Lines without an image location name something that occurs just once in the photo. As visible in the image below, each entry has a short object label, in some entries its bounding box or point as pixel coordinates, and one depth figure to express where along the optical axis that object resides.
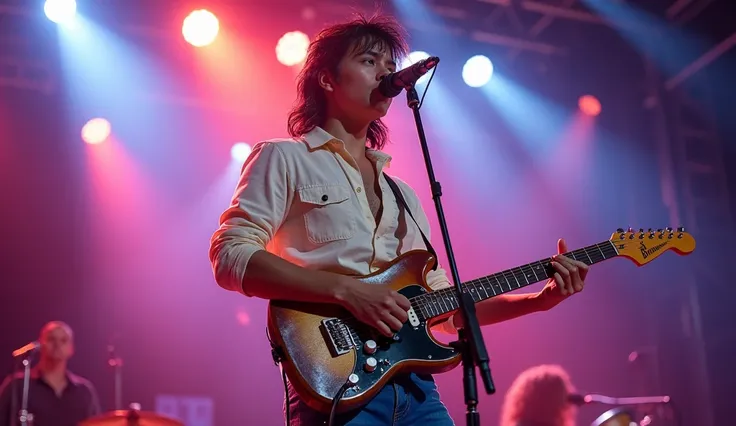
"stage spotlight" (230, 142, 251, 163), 10.18
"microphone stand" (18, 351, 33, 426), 6.46
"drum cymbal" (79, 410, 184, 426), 5.09
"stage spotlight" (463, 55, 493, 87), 9.43
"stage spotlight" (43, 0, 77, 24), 8.09
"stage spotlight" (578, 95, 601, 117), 9.45
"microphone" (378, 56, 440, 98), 2.72
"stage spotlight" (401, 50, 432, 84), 9.03
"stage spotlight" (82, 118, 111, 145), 9.58
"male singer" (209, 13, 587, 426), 2.46
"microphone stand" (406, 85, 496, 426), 2.24
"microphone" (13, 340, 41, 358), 6.24
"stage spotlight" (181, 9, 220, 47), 8.69
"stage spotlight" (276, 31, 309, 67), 9.20
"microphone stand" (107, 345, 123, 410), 7.35
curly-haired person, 5.43
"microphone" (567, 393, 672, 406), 5.46
